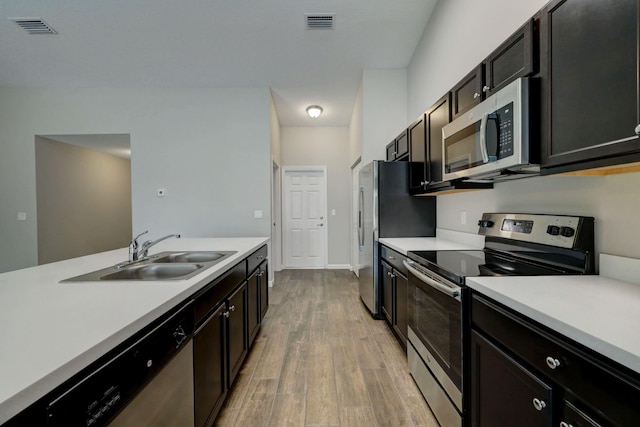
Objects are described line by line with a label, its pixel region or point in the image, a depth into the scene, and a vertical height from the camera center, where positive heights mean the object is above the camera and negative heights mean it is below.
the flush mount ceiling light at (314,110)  4.66 +1.66
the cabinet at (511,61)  1.21 +0.71
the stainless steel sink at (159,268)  1.34 -0.33
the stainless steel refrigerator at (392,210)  2.87 +0.00
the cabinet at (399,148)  2.86 +0.68
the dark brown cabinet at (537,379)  0.63 -0.47
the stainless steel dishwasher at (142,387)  0.61 -0.48
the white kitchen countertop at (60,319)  0.53 -0.30
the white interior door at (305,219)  5.70 -0.19
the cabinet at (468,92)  1.60 +0.72
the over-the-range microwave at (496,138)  1.20 +0.36
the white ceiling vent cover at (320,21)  2.75 +1.90
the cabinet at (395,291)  2.21 -0.72
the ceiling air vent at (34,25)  2.80 +1.90
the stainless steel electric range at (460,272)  1.25 -0.32
